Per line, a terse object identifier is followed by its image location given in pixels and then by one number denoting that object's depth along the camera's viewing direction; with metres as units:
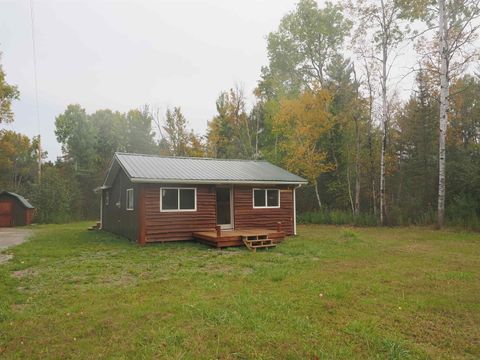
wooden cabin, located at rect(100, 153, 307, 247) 12.18
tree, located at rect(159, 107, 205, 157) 31.62
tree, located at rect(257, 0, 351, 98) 27.44
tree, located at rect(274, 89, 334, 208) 22.03
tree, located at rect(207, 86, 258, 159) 30.59
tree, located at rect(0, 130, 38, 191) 31.76
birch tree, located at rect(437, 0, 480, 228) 15.62
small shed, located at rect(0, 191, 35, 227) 21.53
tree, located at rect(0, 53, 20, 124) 23.06
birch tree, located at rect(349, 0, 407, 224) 18.50
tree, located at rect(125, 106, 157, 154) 37.75
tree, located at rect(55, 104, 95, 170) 34.84
